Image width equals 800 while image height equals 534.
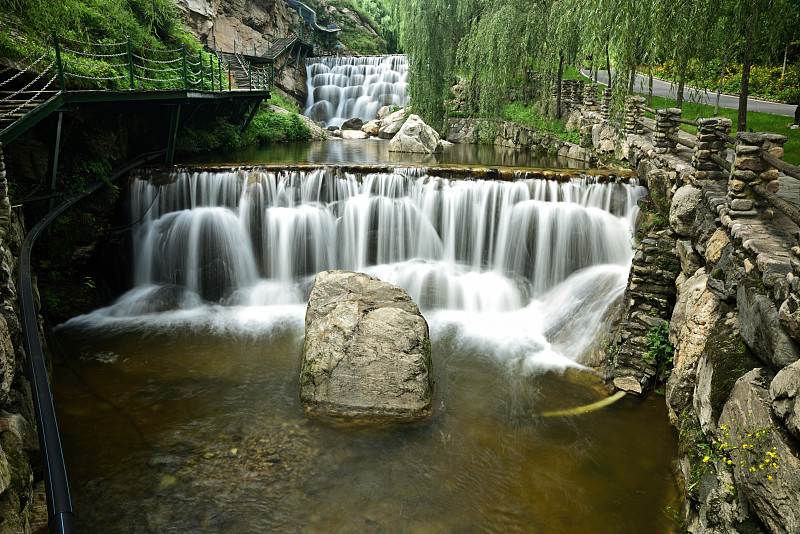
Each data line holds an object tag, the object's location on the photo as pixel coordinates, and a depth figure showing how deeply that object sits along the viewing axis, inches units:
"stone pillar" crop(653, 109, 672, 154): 403.2
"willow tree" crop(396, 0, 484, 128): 824.9
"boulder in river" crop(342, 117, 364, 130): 1012.1
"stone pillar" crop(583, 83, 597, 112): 711.1
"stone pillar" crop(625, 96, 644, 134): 579.8
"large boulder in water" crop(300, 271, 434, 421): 259.4
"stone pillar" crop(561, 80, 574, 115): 799.7
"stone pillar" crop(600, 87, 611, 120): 645.3
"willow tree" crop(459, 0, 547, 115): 708.7
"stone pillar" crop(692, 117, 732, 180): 305.7
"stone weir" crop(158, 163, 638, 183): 444.1
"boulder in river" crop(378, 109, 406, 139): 924.0
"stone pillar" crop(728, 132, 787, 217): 232.2
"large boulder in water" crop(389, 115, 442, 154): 759.7
